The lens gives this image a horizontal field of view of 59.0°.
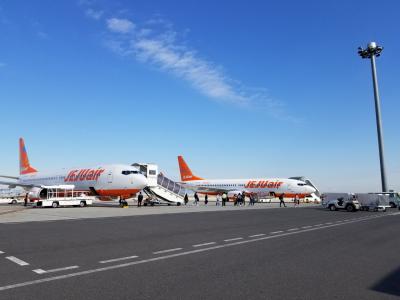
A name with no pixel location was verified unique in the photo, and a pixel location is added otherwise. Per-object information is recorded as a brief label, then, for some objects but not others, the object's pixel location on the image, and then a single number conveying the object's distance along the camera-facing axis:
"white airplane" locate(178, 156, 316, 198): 61.22
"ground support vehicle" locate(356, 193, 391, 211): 34.59
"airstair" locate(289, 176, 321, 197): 72.47
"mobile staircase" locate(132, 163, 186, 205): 46.91
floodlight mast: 51.28
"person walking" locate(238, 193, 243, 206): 51.09
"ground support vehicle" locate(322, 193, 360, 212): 33.84
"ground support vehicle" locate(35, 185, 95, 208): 37.31
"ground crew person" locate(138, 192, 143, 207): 41.56
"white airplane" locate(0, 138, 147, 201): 39.09
